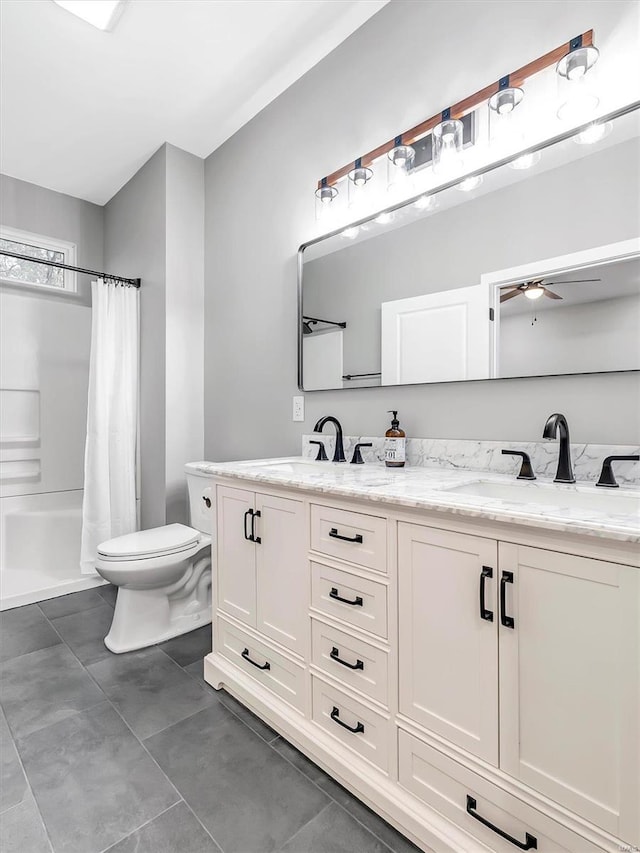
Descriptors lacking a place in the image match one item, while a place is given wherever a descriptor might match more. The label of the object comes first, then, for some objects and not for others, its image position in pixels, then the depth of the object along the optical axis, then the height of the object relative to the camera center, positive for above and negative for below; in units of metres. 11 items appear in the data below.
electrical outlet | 2.23 +0.07
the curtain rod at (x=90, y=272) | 2.49 +0.92
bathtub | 2.81 -0.81
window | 3.22 +1.18
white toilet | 2.02 -0.76
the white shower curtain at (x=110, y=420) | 2.76 +0.02
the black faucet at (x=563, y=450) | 1.24 -0.07
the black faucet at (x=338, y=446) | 1.93 -0.10
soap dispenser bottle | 1.67 -0.09
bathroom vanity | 0.81 -0.51
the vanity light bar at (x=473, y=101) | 1.31 +1.09
